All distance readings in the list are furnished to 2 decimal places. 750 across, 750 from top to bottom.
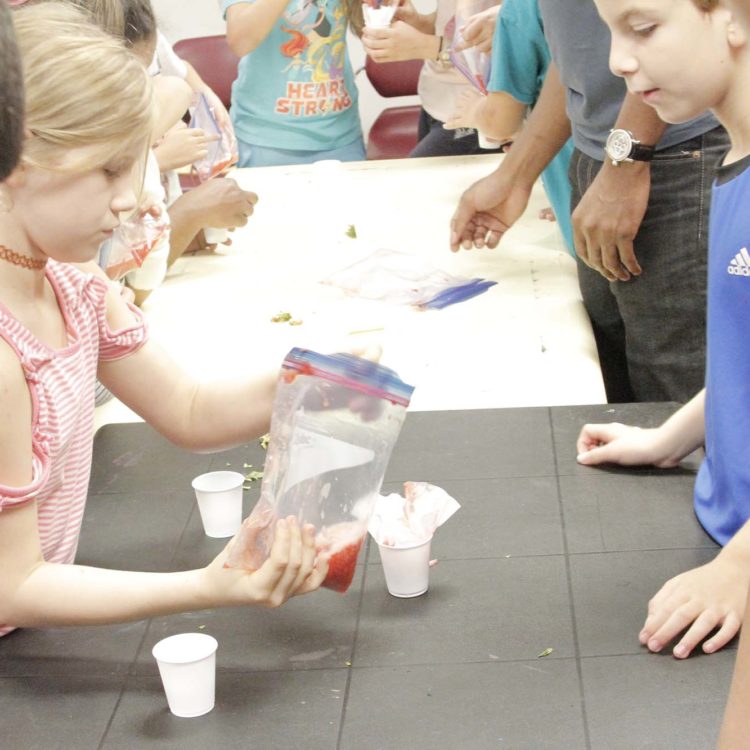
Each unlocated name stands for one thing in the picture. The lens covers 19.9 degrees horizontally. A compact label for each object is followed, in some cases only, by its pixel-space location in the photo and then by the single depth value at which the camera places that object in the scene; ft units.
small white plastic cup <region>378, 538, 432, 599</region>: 5.60
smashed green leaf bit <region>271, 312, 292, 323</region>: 7.72
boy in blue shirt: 5.71
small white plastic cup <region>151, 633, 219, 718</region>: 5.18
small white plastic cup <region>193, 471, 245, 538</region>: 6.03
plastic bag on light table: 7.86
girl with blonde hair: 5.31
